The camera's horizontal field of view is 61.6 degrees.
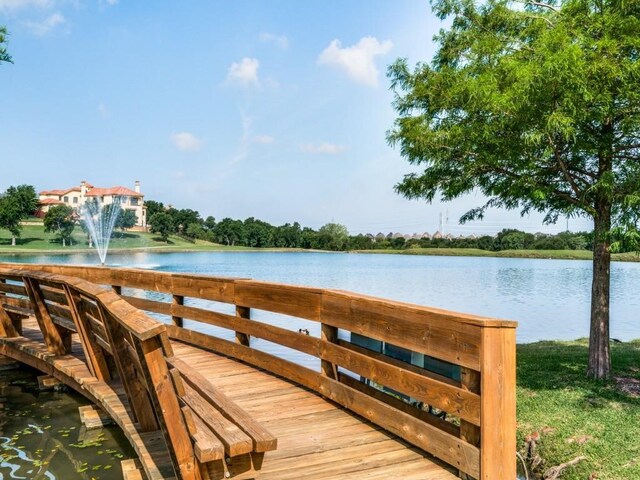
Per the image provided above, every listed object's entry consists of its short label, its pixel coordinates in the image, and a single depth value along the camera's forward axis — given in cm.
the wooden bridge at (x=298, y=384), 282
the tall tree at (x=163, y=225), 9994
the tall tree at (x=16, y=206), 7750
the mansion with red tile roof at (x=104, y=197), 12119
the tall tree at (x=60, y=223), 8512
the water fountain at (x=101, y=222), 6156
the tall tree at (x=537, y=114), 673
